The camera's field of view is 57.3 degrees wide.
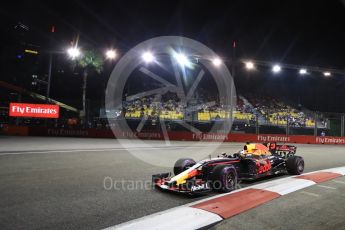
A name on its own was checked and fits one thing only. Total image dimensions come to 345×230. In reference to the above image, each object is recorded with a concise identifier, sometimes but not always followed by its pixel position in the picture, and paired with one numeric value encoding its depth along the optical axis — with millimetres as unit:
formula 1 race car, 5945
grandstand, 22781
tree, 29844
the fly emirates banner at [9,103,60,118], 22469
